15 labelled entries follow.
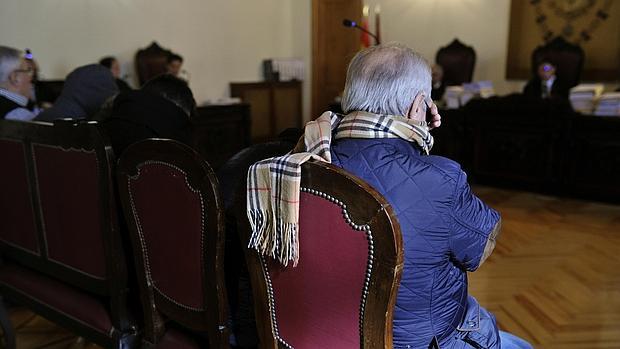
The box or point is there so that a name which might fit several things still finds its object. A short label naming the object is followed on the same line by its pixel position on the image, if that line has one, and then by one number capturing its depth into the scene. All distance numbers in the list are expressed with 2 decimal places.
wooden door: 6.91
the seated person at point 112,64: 4.68
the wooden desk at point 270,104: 6.65
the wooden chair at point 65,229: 1.43
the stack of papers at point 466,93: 4.64
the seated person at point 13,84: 2.32
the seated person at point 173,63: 5.37
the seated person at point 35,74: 4.04
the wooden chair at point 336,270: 0.87
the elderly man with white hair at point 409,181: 0.96
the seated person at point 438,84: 5.21
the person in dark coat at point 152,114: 1.70
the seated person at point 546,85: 4.44
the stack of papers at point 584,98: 3.97
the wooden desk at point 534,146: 3.84
